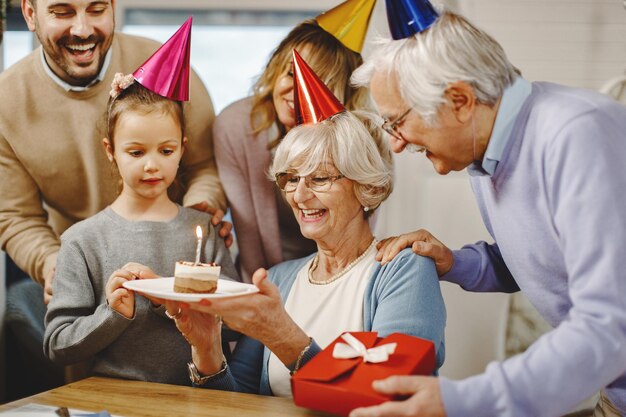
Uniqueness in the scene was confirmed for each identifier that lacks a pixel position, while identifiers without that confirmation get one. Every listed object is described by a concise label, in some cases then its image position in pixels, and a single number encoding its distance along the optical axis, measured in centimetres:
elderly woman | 152
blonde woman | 198
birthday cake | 136
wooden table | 136
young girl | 173
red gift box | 114
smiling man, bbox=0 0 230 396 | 198
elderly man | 108
